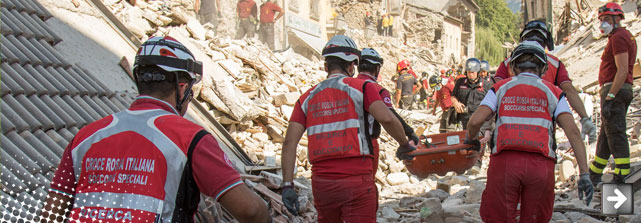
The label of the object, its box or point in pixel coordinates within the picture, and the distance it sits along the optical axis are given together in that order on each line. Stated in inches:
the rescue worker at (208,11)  887.7
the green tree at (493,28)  2417.6
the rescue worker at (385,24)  1659.7
